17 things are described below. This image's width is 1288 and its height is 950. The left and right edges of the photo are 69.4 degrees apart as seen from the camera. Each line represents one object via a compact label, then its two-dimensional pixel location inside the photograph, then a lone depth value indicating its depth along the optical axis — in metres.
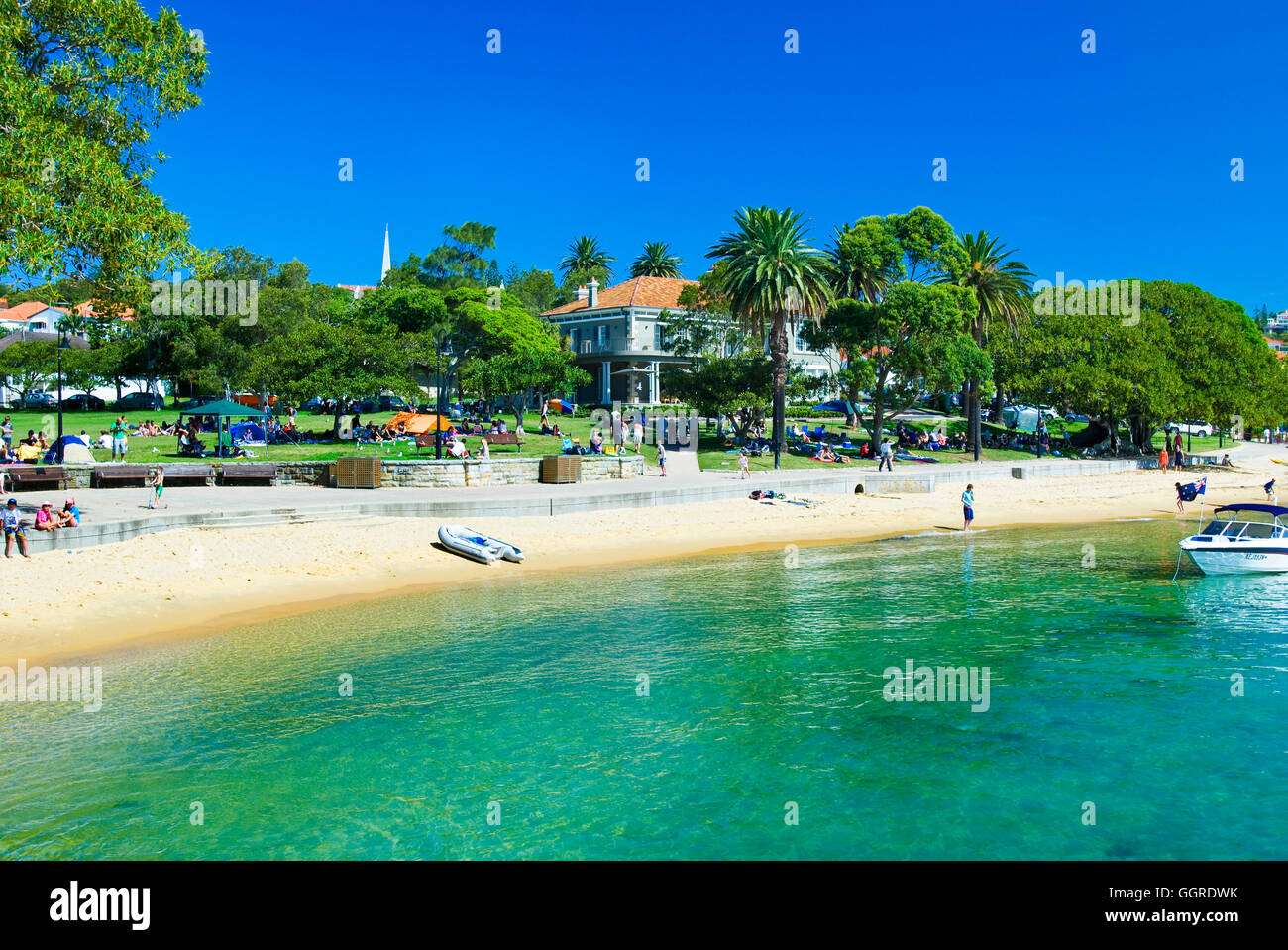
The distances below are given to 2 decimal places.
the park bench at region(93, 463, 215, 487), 27.88
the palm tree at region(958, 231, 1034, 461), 57.09
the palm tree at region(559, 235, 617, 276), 105.56
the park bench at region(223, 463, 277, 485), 29.52
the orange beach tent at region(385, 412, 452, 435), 42.31
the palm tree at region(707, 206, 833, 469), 43.72
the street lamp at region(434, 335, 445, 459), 34.28
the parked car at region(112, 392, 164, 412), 64.81
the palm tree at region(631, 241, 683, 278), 94.75
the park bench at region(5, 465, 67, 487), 25.36
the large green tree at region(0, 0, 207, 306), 17.16
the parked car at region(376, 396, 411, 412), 63.57
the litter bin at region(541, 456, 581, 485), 32.69
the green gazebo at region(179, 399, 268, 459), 35.97
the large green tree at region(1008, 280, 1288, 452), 49.44
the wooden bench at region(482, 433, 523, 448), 41.06
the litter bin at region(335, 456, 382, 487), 29.84
